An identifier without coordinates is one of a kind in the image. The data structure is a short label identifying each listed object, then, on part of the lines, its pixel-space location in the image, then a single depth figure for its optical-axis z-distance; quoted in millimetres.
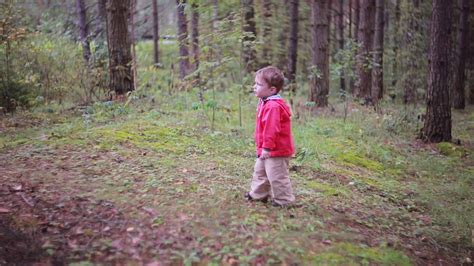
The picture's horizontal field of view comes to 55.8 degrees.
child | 4859
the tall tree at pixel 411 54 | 17531
